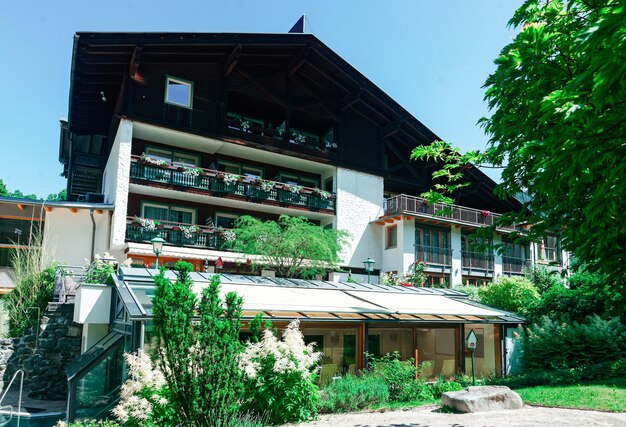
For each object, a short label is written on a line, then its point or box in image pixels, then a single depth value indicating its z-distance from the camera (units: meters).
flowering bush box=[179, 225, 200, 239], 23.80
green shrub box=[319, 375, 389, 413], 11.59
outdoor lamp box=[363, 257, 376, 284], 22.26
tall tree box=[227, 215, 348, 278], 21.89
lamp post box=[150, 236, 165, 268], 16.69
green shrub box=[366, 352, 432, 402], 13.35
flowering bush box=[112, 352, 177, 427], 8.48
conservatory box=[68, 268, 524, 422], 12.48
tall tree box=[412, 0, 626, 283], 4.51
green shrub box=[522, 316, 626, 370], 16.58
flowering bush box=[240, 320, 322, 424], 9.66
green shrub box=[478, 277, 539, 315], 21.77
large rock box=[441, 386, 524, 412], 11.11
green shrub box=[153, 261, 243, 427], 7.66
